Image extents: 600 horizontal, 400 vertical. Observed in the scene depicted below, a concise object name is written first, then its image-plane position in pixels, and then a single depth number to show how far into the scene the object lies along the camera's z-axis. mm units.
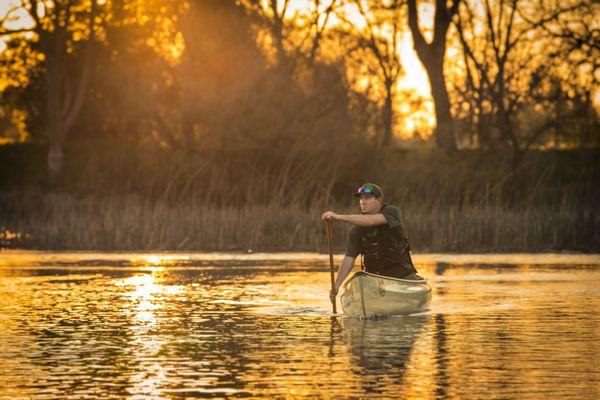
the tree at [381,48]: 58500
